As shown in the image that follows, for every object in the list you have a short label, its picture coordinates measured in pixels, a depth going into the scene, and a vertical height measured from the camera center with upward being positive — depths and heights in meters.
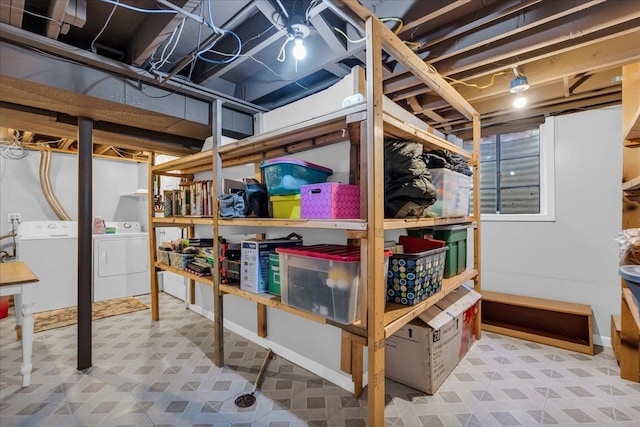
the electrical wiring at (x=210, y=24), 1.40 +0.93
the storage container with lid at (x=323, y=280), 1.41 -0.34
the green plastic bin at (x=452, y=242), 2.20 -0.22
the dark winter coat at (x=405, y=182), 1.65 +0.18
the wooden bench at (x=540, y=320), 2.50 -1.03
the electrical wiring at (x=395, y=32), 1.61 +1.05
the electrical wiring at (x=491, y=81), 2.29 +1.08
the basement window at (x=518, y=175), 2.90 +0.42
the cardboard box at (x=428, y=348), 1.90 -0.91
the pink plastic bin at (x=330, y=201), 1.51 +0.07
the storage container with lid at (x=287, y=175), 1.76 +0.25
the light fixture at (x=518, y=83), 2.13 +0.95
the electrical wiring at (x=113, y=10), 1.56 +1.11
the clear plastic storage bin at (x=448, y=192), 1.98 +0.15
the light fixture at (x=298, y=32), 1.47 +0.93
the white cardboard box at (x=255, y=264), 1.95 -0.34
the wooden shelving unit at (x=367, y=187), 1.33 +0.13
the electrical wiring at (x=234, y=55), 1.83 +1.03
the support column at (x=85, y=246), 1.90 -0.21
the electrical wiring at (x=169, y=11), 1.44 +1.01
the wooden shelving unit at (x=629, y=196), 1.99 +0.12
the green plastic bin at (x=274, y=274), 1.89 -0.39
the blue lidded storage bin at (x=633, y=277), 1.08 -0.24
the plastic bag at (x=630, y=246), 1.63 -0.19
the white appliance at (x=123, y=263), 3.07 -0.56
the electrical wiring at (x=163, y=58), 1.72 +1.05
